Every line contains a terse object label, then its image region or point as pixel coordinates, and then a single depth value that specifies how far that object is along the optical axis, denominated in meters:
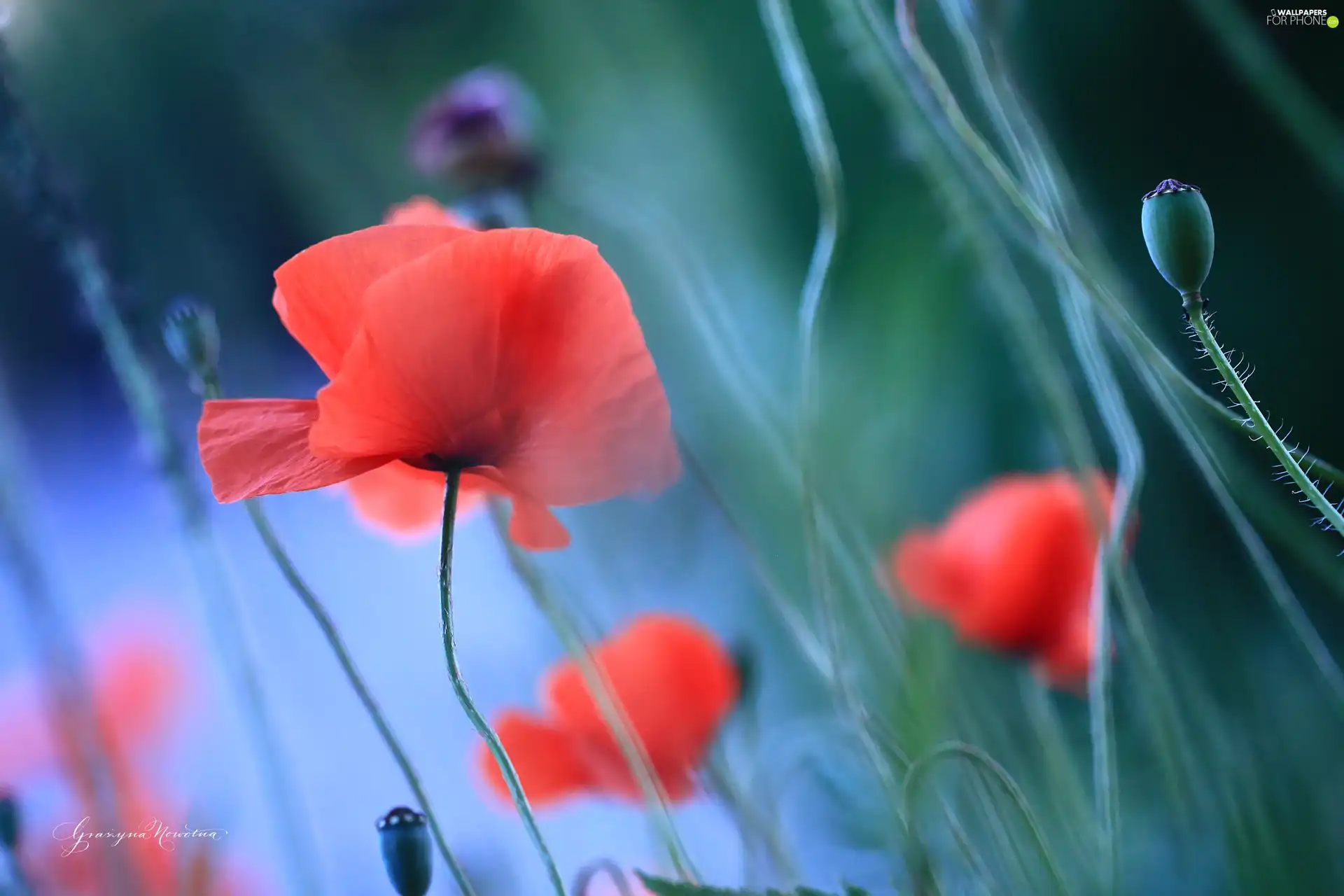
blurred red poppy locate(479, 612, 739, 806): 1.14
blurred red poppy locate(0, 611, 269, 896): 1.14
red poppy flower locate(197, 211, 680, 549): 1.05
